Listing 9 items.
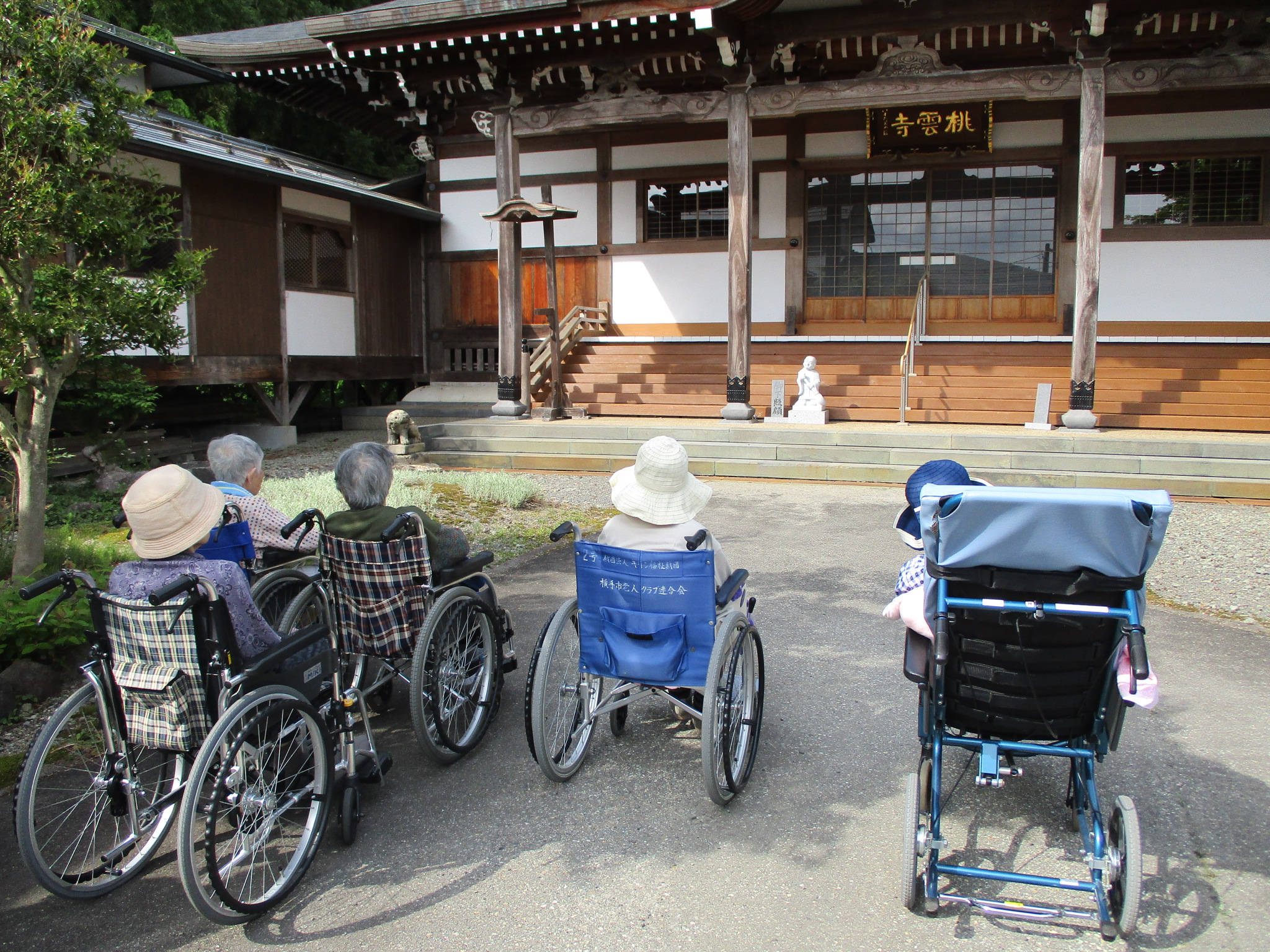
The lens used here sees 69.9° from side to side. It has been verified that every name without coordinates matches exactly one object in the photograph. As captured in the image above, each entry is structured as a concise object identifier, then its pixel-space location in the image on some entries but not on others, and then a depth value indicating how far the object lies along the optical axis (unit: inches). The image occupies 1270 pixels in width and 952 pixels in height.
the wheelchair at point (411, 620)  132.0
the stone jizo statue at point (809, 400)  459.5
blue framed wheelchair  97.7
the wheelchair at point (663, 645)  124.2
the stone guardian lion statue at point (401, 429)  437.1
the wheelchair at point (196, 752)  99.4
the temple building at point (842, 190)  427.8
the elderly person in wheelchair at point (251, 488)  156.6
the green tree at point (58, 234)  175.3
